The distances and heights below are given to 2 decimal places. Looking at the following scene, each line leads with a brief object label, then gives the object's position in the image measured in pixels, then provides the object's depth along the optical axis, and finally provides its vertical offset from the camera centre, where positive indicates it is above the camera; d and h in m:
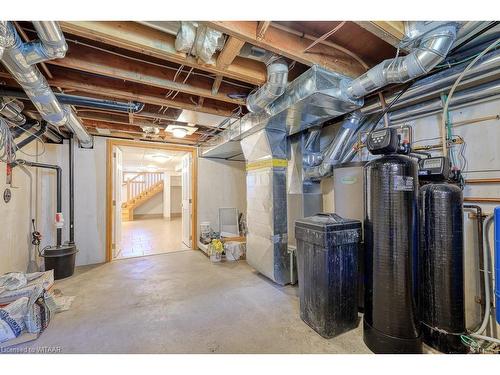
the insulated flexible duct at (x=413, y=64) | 1.25 +0.84
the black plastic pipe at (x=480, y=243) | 1.65 -0.44
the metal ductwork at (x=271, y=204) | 2.78 -0.17
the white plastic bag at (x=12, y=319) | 1.68 -1.00
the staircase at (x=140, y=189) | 9.63 +0.25
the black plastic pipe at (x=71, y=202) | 3.46 -0.10
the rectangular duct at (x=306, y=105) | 1.72 +0.81
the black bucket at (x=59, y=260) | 2.93 -0.90
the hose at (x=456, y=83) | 1.34 +0.75
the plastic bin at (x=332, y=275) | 1.75 -0.72
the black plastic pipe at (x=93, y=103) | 1.98 +1.04
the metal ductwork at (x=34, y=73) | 1.16 +0.88
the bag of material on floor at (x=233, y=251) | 3.83 -1.06
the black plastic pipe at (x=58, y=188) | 3.14 +0.13
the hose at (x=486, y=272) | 1.59 -0.65
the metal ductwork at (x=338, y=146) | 2.29 +0.52
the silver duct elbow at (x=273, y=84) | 1.69 +0.91
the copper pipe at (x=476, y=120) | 1.63 +0.55
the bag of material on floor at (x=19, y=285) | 1.91 -0.89
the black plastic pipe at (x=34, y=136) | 2.68 +0.80
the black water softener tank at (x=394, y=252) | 1.52 -0.46
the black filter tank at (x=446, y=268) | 1.55 -0.60
